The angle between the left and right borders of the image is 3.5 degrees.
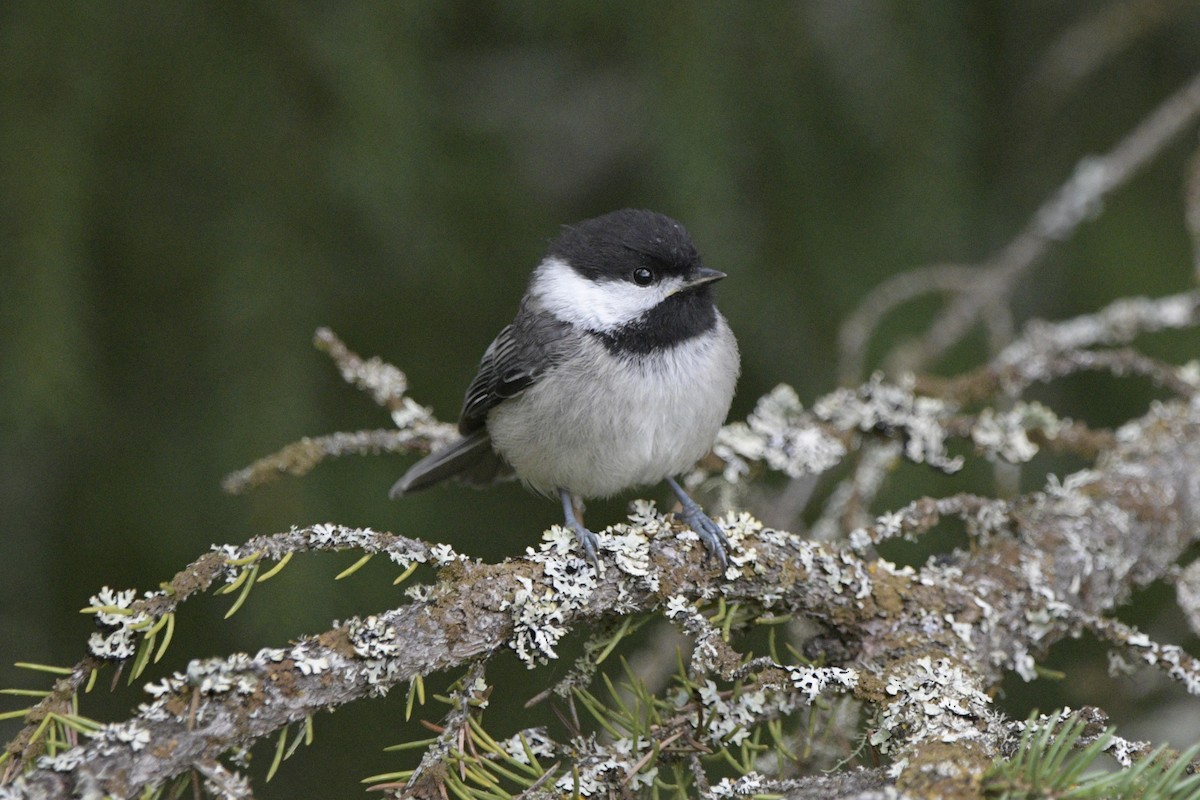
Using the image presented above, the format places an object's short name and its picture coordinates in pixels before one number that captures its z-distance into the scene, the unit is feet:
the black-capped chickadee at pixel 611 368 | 13.96
